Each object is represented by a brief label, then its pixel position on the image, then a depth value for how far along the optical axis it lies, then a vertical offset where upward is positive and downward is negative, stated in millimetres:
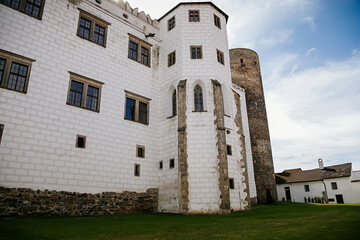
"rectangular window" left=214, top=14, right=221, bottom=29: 21406 +14979
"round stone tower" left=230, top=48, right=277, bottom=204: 30031 +10060
